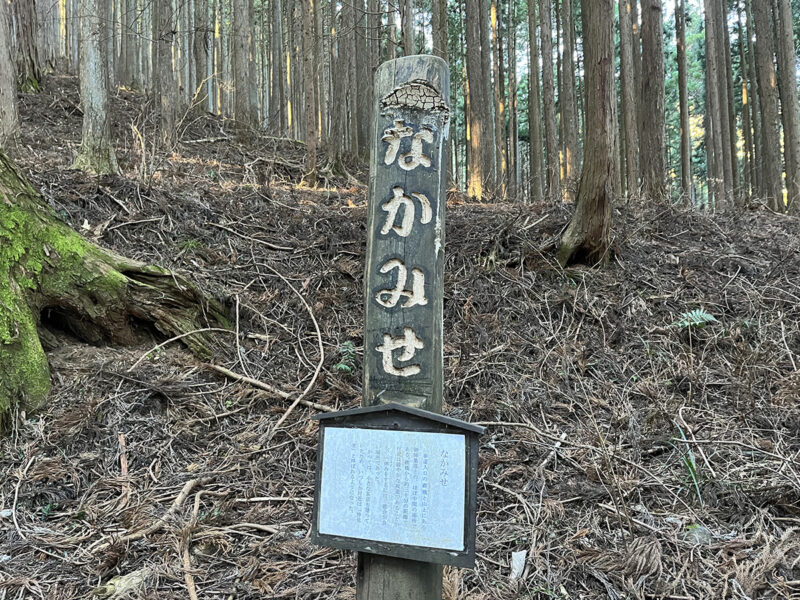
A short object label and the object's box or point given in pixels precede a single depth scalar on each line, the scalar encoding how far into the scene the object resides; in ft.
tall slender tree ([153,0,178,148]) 31.34
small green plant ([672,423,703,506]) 9.49
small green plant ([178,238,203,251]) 16.96
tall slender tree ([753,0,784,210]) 35.01
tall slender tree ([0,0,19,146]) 19.52
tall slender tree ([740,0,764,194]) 50.62
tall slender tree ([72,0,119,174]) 19.94
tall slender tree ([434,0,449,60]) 33.01
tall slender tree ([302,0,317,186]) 28.40
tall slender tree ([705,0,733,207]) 43.45
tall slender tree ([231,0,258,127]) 40.24
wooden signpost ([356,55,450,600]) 6.75
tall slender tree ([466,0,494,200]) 35.76
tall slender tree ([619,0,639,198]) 28.32
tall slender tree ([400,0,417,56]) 25.49
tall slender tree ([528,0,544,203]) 38.93
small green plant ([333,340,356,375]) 13.73
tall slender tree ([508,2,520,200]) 55.52
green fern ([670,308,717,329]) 15.08
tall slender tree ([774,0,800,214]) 31.40
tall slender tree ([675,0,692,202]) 37.11
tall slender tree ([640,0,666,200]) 24.32
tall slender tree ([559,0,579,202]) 37.47
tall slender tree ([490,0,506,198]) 52.95
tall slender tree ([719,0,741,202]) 45.11
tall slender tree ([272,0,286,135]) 54.90
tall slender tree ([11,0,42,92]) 35.01
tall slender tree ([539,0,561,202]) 36.55
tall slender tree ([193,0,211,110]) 44.03
